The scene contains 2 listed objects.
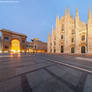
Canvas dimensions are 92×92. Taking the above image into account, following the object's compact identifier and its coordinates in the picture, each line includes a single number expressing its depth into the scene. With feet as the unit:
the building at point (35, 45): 139.10
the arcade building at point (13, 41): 93.10
